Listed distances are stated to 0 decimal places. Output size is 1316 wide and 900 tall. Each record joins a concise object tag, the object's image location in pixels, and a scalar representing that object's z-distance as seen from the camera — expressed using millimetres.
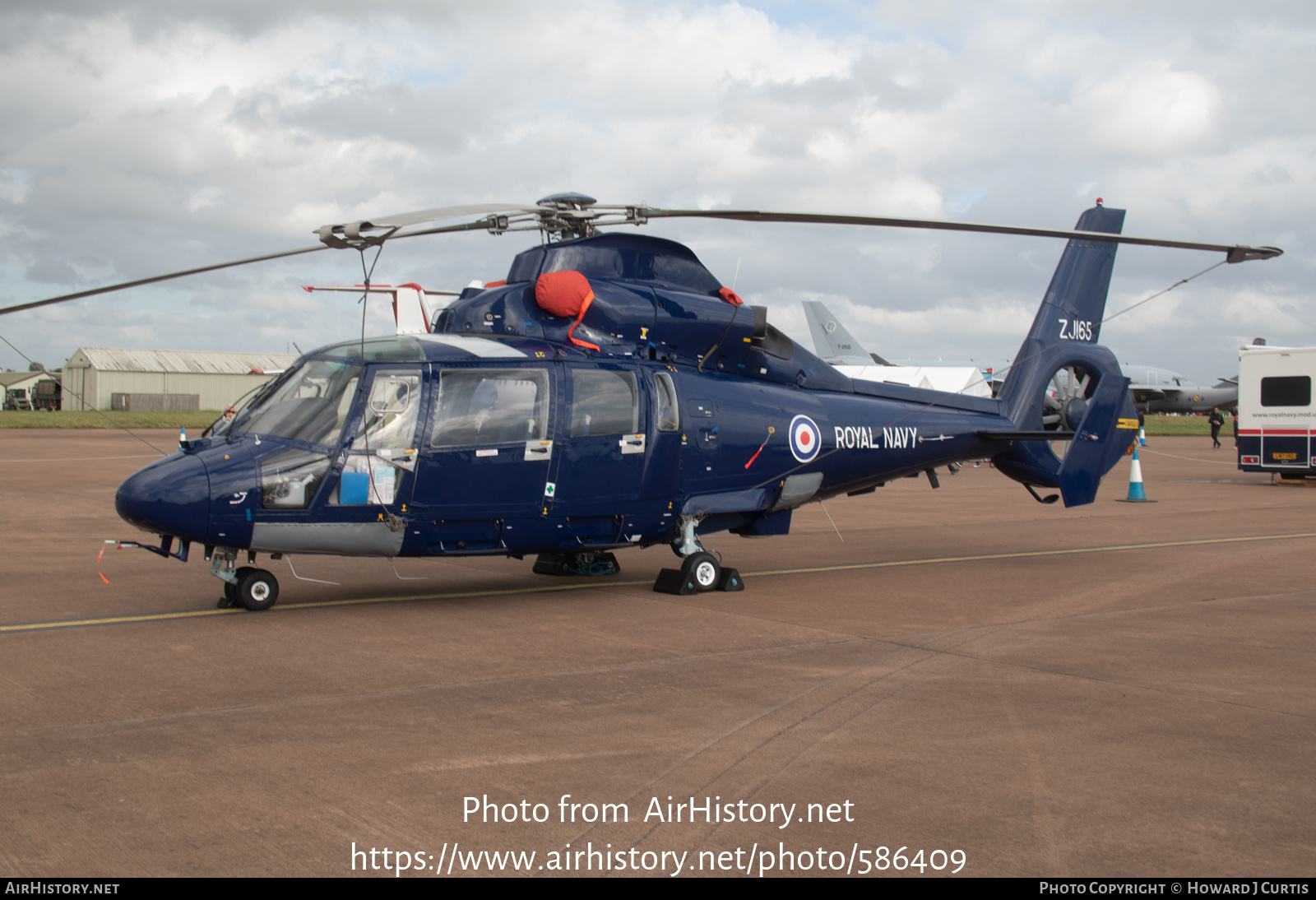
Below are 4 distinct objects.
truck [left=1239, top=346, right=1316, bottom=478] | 24422
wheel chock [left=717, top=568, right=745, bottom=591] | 10508
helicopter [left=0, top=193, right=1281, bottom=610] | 8516
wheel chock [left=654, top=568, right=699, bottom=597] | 10227
